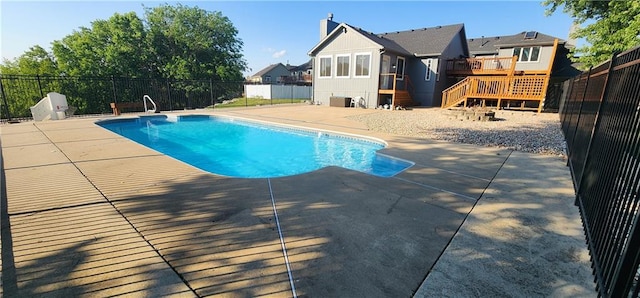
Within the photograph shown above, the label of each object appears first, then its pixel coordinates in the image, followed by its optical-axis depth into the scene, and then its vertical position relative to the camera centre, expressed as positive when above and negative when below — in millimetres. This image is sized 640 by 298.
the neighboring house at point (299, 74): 39784 +4214
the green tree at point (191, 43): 23828 +4849
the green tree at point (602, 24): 10630 +3645
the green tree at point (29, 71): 15906 +1368
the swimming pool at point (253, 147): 6719 -1628
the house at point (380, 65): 16312 +2252
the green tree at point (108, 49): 20531 +3345
